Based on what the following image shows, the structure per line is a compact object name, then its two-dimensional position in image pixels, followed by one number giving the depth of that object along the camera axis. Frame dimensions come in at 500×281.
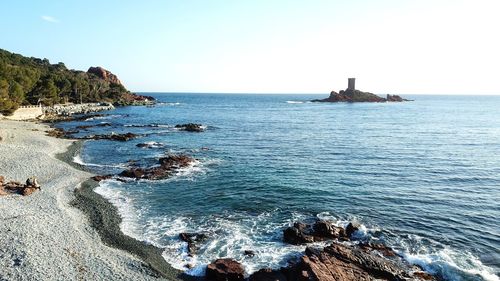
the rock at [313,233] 24.97
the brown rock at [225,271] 20.05
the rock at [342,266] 18.84
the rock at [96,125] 81.34
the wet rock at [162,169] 41.12
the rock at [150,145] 61.20
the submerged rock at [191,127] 82.64
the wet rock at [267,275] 19.59
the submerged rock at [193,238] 24.25
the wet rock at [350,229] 26.15
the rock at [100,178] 39.31
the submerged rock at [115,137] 67.69
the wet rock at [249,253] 22.95
